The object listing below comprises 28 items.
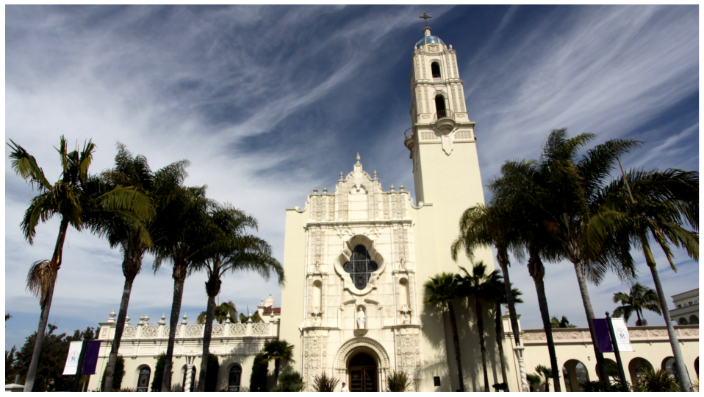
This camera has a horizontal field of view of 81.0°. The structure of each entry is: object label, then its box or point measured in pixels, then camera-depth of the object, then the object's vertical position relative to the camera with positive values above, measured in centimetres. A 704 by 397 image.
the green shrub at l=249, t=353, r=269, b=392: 2112 +30
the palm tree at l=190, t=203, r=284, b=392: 1891 +532
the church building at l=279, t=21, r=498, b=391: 2155 +567
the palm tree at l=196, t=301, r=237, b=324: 3994 +633
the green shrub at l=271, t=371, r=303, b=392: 1927 -10
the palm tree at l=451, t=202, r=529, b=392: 1588 +532
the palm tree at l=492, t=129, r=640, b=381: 1391 +568
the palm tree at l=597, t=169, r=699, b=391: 1176 +433
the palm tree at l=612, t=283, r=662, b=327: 3482 +563
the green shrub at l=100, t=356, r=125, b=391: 2233 +56
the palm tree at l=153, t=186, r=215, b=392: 1655 +560
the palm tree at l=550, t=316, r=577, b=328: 5224 +631
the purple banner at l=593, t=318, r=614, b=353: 1235 +109
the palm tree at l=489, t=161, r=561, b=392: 1527 +543
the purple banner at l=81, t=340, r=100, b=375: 1154 +71
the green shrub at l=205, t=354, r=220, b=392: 2223 +36
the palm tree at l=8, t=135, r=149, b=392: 995 +450
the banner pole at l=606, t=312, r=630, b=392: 1210 +83
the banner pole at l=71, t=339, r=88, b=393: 1137 +63
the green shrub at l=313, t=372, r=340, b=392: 1942 -14
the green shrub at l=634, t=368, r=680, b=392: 1255 -28
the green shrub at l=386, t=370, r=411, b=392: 1922 -16
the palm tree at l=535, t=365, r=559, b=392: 2341 +22
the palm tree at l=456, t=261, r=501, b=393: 2052 +415
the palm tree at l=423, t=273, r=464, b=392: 2080 +389
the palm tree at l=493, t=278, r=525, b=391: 2033 +346
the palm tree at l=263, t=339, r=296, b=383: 2064 +133
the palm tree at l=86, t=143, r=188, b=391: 1288 +511
